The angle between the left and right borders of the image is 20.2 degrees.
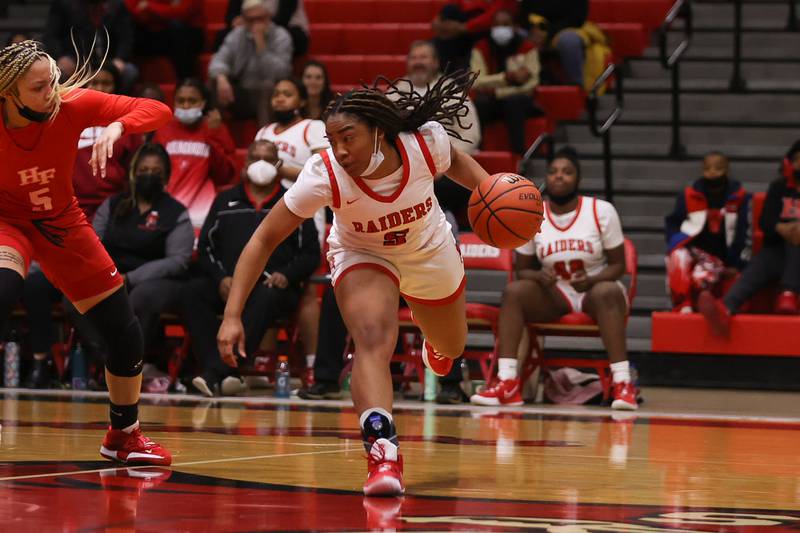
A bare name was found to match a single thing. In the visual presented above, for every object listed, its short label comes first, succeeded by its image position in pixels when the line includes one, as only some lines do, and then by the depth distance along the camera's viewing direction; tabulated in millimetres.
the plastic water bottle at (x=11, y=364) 14833
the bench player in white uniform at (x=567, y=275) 13430
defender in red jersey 7620
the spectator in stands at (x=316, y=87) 15510
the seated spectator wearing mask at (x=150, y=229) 14390
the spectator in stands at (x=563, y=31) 18661
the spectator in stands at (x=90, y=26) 19104
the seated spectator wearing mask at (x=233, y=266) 13984
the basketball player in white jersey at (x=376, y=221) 7410
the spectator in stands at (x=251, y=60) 17984
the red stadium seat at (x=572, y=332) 13750
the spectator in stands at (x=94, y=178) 15264
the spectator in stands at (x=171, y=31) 19634
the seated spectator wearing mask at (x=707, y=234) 15153
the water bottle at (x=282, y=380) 13897
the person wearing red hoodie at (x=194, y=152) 15756
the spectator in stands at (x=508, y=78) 17615
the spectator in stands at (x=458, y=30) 18448
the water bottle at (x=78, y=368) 14759
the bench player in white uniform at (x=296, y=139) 14488
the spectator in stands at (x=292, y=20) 18920
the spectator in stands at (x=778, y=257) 14734
